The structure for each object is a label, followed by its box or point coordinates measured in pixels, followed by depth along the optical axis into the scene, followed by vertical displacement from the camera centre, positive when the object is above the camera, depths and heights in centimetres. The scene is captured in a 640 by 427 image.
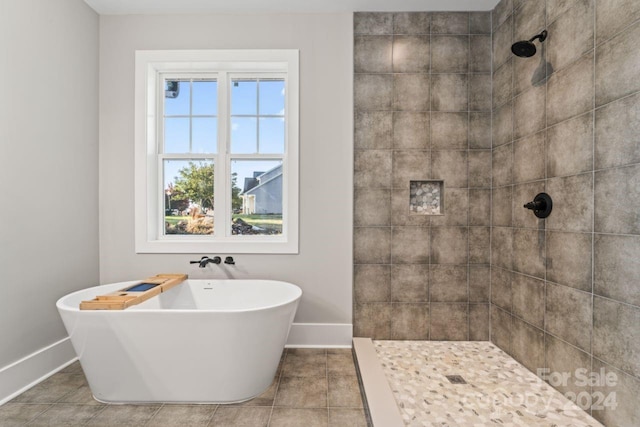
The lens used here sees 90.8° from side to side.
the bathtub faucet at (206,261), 247 -37
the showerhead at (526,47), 190 +101
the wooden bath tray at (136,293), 169 -50
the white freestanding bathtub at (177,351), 167 -75
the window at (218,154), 273 +53
